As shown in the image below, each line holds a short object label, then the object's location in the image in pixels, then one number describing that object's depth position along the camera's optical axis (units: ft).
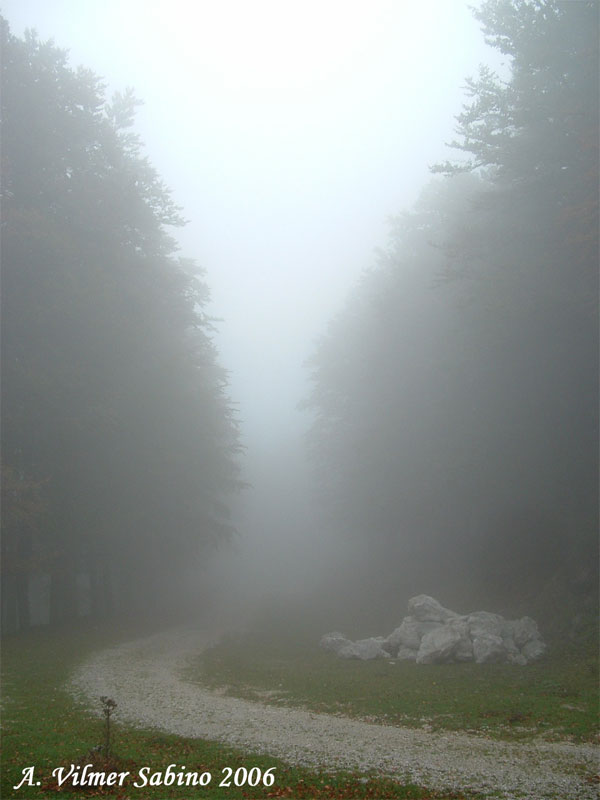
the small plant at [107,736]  27.14
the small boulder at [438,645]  54.03
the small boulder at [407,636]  60.29
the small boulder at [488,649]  53.01
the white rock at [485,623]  56.85
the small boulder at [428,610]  63.67
